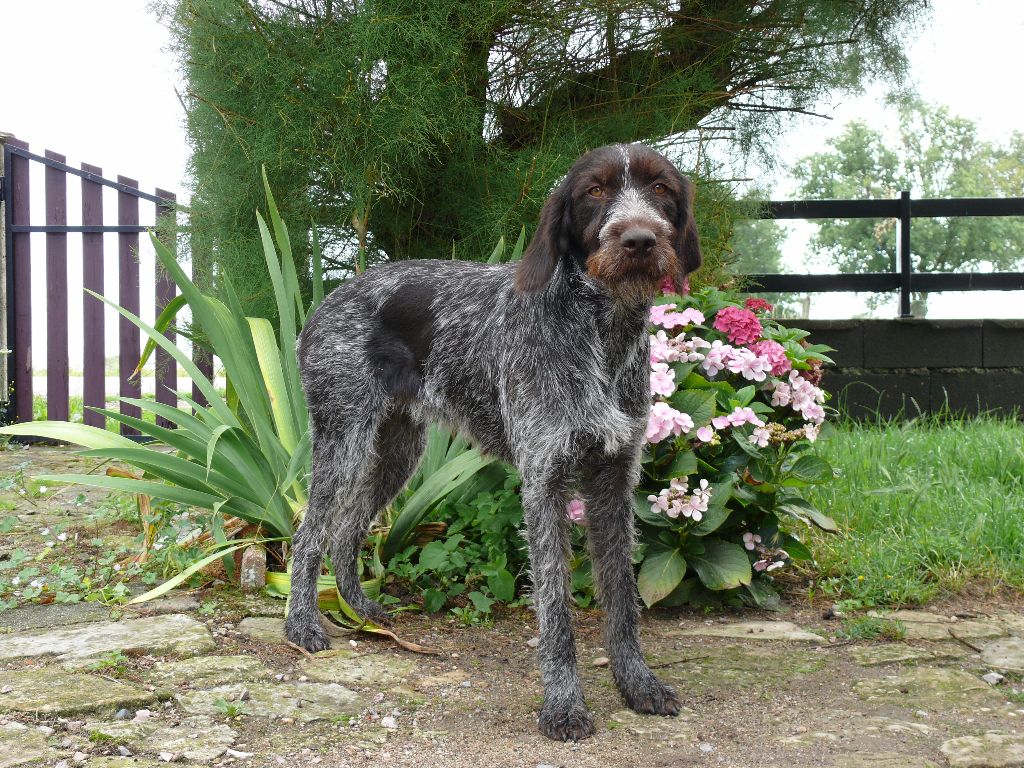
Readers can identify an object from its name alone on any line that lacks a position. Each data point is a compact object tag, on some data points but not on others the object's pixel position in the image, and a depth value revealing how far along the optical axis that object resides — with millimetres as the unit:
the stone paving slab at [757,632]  3867
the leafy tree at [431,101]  5473
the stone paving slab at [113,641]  3521
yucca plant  4367
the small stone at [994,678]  3412
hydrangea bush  3992
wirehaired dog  3012
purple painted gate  9227
